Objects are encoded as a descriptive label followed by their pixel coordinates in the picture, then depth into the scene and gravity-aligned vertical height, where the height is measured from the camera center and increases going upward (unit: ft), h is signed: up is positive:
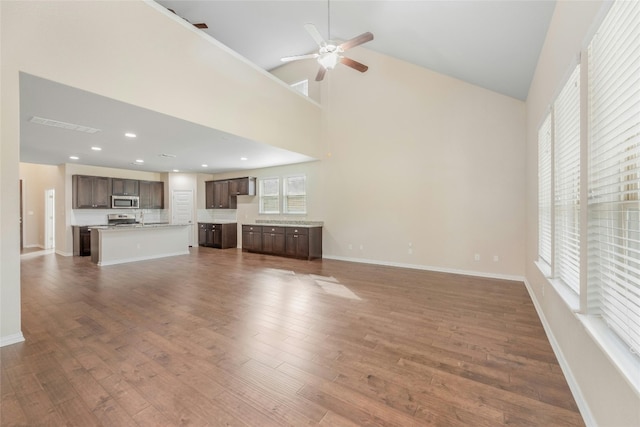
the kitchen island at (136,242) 20.30 -2.61
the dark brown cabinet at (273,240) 23.95 -2.68
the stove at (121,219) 27.09 -0.81
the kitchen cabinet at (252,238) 25.63 -2.59
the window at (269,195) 26.89 +1.64
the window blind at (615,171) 3.86 +0.70
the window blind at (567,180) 6.66 +0.88
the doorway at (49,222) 28.48 -1.16
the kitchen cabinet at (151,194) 28.86 +1.85
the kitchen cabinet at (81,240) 23.98 -2.62
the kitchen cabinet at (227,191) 28.02 +2.21
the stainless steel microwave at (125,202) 26.72 +0.94
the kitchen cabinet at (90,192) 24.35 +1.83
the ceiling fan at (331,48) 11.11 +7.01
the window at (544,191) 9.89 +0.80
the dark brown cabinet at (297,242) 22.36 -2.63
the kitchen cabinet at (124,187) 26.73 +2.50
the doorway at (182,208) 30.35 +0.37
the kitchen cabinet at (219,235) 29.04 -2.62
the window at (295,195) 25.08 +1.57
